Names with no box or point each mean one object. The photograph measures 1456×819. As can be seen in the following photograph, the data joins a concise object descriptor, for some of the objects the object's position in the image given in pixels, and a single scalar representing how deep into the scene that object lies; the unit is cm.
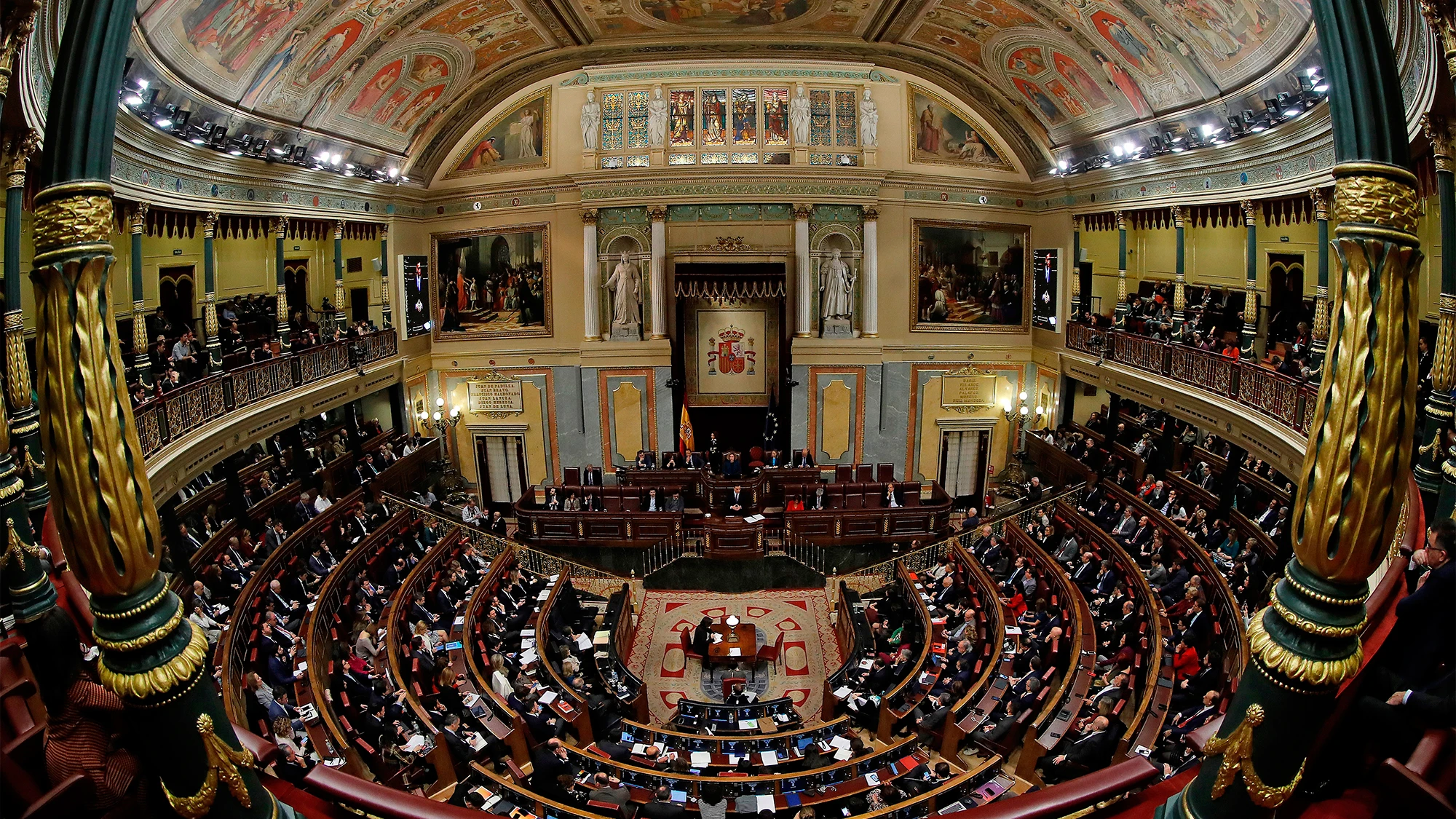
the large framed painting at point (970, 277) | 2097
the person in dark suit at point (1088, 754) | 852
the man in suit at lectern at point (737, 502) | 1819
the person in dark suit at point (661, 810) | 815
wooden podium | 1708
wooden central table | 1330
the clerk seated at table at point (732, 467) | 1933
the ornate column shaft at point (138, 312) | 1228
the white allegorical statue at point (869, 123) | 1992
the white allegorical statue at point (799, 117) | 1994
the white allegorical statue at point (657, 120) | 1998
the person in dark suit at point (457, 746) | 957
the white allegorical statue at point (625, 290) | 2042
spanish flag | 2062
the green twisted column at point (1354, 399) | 255
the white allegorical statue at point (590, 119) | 2005
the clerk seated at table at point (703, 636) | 1359
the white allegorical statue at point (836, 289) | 2048
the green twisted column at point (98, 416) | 261
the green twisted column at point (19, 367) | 719
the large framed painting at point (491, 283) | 2095
